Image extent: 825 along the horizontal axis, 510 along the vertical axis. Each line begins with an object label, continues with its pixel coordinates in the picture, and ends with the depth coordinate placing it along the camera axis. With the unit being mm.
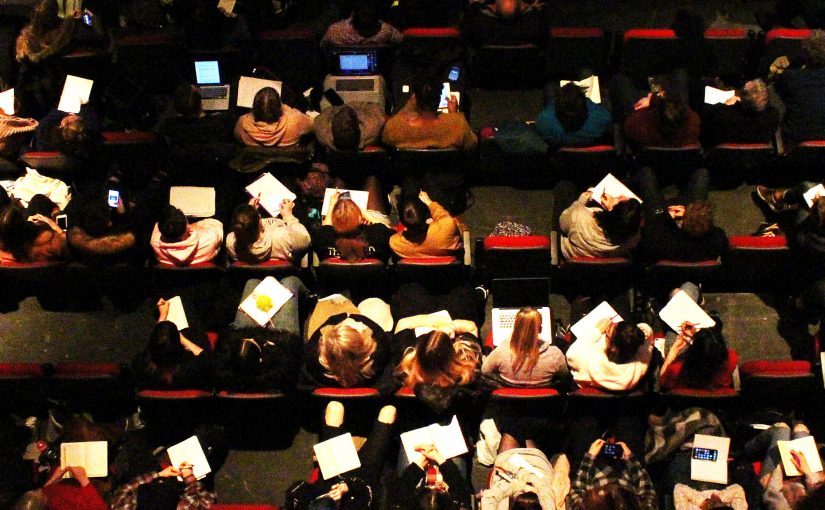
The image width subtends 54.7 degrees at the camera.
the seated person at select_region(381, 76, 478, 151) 5426
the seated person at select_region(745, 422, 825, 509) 4277
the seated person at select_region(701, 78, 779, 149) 5406
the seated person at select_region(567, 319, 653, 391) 4410
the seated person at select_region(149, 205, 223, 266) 5043
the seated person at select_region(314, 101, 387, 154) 5281
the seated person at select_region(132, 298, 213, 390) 4582
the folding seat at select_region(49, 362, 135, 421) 4617
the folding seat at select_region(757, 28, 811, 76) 5945
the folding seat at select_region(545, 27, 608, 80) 5879
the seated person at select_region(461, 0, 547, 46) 5934
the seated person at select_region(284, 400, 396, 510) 4336
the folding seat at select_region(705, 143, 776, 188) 5355
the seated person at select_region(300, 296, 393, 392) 4543
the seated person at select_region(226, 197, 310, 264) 4961
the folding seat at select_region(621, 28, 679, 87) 5879
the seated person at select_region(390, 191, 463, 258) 4957
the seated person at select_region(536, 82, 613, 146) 5371
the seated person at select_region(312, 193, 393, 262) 5020
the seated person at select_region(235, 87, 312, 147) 5469
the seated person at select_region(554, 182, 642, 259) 4883
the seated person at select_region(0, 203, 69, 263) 4973
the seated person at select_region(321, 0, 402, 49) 5984
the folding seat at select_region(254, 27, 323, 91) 6000
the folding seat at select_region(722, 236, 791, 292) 4938
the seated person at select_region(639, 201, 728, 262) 4840
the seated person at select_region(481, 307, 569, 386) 4504
